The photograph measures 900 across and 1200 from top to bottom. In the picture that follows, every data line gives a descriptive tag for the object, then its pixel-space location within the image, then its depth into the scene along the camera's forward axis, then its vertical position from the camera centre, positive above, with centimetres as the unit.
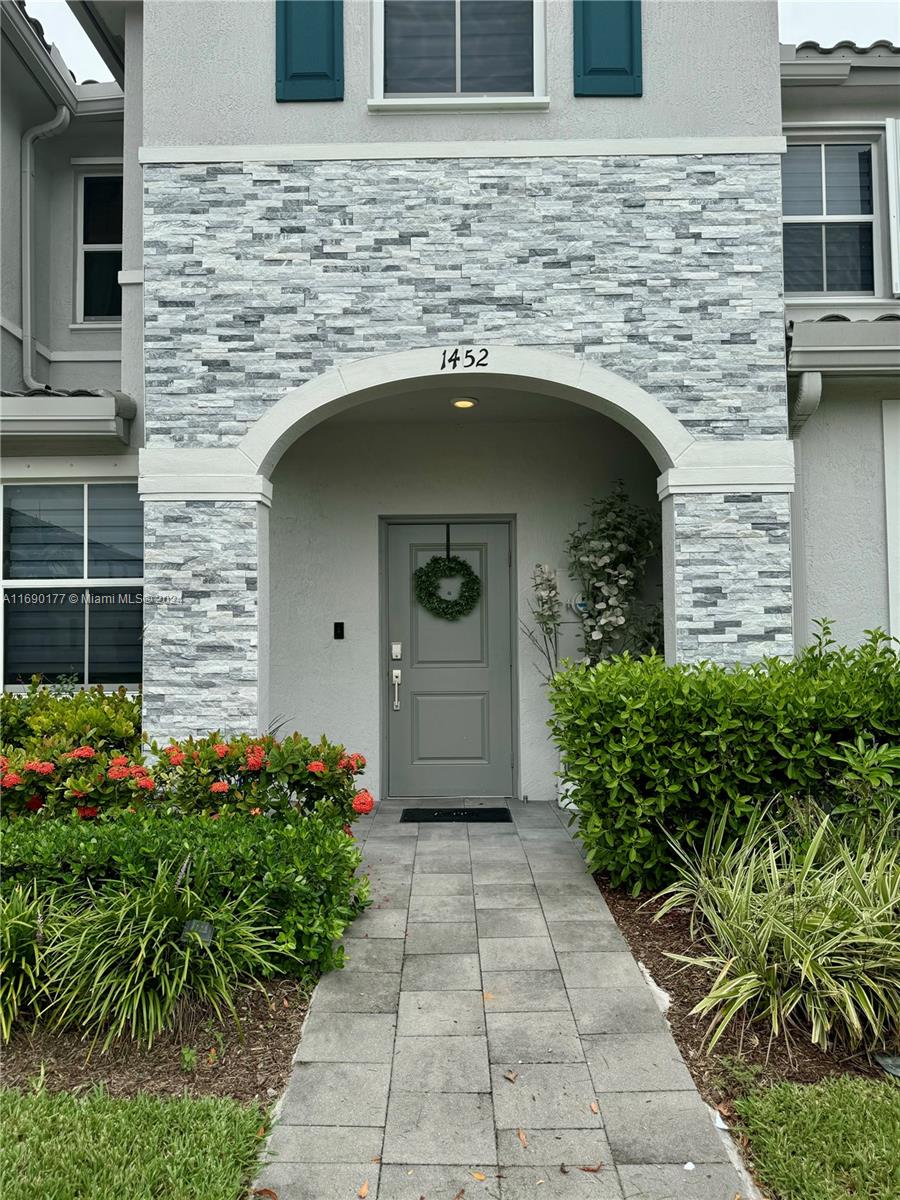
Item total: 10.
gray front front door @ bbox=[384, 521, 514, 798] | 744 -37
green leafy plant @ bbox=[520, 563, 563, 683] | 707 +13
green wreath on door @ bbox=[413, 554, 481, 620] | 746 +42
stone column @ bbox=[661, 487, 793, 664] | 573 +40
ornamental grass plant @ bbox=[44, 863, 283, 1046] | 332 -129
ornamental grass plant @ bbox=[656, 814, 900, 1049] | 331 -129
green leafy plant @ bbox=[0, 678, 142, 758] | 572 -57
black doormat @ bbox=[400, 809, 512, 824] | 673 -143
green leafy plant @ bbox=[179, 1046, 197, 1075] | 315 -156
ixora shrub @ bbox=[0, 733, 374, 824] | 485 -83
